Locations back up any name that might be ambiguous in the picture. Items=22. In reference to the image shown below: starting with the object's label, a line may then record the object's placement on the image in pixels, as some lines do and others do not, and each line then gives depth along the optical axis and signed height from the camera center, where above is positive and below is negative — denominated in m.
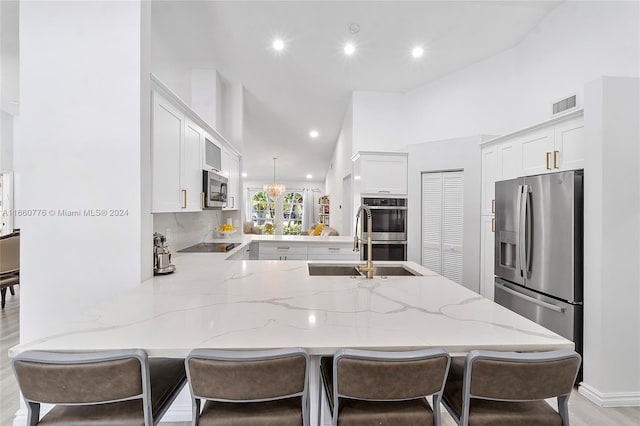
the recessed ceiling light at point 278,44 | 3.79 +2.15
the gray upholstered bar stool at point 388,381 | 0.94 -0.53
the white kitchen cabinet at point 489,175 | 3.37 +0.44
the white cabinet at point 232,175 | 4.03 +0.55
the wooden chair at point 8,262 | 3.84 -0.64
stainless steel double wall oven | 4.41 -0.18
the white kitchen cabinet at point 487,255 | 3.48 -0.50
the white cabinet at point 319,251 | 4.17 -0.53
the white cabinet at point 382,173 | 4.40 +0.59
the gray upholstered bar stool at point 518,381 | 0.95 -0.54
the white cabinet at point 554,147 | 2.29 +0.55
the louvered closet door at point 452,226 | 4.06 -0.18
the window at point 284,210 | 12.03 +0.11
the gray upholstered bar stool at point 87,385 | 0.90 -0.53
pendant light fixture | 9.77 +0.77
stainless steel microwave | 3.05 +0.25
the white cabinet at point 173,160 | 2.00 +0.41
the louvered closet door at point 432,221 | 4.27 -0.12
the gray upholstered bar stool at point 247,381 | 0.92 -0.53
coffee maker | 2.02 -0.31
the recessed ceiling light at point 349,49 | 3.79 +2.10
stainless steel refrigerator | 2.19 -0.30
